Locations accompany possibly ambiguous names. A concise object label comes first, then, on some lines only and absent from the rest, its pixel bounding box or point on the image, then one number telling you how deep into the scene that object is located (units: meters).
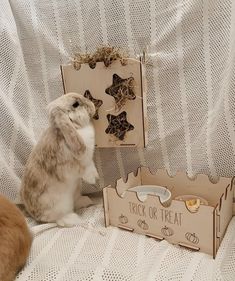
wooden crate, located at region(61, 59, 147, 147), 1.11
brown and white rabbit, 1.09
